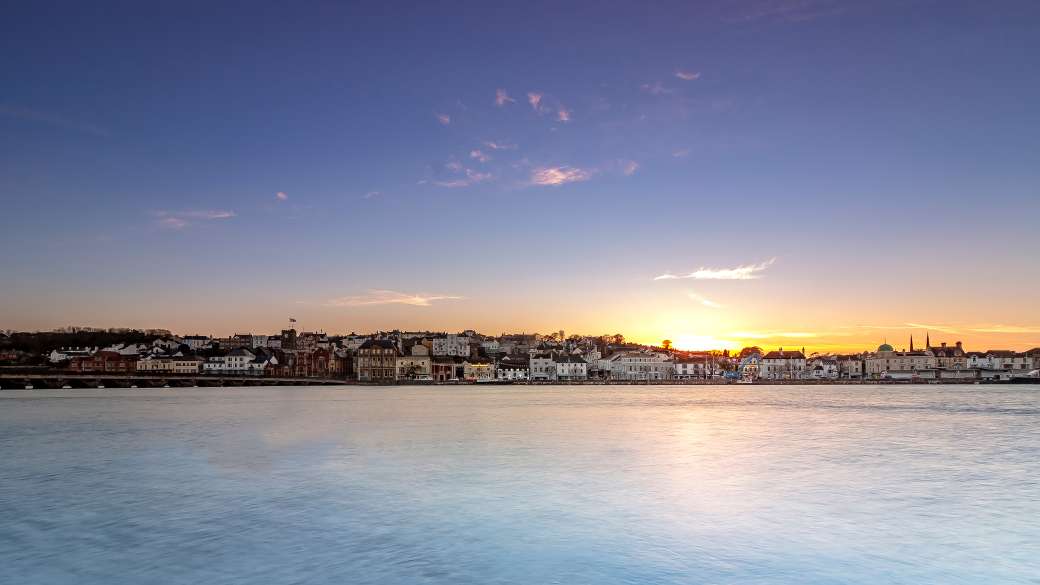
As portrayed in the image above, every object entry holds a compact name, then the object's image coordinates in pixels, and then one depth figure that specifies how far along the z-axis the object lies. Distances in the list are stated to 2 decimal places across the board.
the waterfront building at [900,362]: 180.38
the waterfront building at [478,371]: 156.62
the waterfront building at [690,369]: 171.75
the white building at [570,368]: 157.00
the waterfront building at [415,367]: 147.62
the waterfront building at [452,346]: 181.62
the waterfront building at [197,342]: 190.75
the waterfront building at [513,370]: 159.25
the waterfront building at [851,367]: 188.25
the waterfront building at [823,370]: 181.62
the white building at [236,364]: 152.75
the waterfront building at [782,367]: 179.50
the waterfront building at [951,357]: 182.38
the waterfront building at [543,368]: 157.38
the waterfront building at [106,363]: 145.12
